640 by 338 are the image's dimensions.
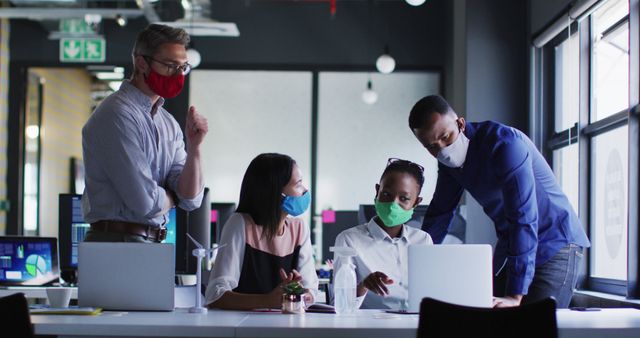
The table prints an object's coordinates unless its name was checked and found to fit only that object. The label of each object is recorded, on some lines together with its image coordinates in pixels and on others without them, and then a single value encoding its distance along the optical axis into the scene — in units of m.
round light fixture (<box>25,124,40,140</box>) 10.82
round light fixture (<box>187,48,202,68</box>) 7.86
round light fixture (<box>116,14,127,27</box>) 8.61
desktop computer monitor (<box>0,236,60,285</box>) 4.66
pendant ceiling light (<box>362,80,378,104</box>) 8.66
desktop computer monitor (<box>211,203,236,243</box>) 5.48
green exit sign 9.03
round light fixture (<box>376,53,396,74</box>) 8.15
